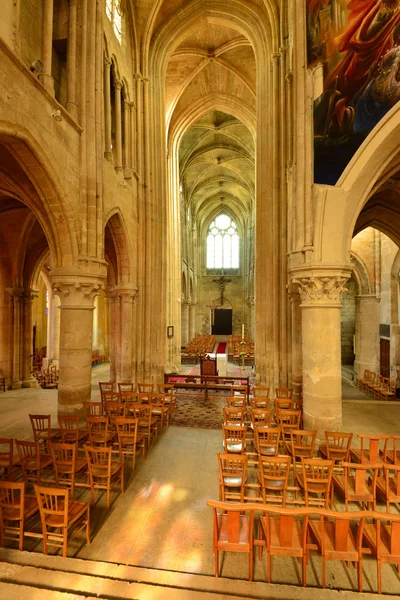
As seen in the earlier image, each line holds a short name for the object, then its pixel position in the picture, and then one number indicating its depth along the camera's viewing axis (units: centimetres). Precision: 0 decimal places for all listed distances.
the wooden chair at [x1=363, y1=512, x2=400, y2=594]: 338
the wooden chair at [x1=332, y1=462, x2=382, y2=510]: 449
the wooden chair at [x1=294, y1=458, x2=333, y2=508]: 428
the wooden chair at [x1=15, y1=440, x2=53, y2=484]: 501
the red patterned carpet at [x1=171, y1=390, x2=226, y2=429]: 928
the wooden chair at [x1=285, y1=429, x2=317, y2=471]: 573
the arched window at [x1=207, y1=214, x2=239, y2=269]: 4344
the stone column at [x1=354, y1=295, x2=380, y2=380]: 1755
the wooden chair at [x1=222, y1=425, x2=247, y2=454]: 616
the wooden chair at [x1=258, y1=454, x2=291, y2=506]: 448
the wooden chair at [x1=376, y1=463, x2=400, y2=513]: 445
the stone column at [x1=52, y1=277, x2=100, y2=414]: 852
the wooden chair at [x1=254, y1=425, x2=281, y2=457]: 600
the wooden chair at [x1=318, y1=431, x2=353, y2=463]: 574
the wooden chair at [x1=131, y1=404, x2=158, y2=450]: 738
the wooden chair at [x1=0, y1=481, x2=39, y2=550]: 398
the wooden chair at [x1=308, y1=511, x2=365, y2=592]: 345
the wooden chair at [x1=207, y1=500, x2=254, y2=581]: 357
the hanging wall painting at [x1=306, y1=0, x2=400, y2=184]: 628
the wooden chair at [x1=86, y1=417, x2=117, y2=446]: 631
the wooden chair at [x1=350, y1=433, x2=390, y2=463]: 532
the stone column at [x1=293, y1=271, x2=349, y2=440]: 748
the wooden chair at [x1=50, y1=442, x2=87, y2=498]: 480
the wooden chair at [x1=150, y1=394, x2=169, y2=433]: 830
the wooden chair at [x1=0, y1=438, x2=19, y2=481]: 503
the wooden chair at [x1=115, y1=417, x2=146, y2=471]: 613
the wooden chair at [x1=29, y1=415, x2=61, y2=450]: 650
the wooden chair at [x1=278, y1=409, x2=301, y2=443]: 720
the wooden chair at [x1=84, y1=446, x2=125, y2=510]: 493
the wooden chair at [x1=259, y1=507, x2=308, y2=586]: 349
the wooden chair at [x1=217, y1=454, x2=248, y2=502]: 459
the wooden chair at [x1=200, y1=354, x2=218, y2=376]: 1406
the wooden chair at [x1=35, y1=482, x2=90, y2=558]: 380
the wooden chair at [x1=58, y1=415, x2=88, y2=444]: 643
